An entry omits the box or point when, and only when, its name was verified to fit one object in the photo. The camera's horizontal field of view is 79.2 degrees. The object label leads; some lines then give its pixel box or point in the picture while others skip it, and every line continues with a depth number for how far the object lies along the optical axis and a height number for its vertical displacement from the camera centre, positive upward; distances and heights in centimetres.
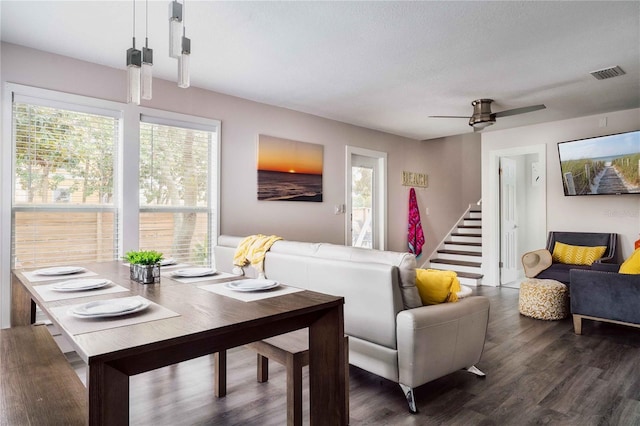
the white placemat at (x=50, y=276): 196 -32
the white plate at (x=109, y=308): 124 -31
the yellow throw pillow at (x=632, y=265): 336 -44
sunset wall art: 448 +56
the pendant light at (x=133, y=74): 174 +65
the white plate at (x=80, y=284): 168 -31
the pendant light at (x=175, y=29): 162 +79
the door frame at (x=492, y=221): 584 -8
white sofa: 211 -59
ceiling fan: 426 +111
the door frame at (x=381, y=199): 587 +26
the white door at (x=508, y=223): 593 -11
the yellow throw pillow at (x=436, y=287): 231 -43
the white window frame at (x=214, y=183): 407 +35
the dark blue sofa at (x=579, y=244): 436 -38
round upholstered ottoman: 392 -86
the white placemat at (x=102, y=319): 114 -33
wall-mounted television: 446 +62
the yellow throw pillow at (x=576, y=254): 468 -47
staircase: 607 -62
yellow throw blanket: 302 -29
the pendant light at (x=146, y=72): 177 +67
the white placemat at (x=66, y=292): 157 -33
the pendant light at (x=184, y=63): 170 +68
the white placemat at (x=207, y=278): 195 -33
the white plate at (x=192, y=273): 203 -30
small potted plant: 189 -25
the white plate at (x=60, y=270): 208 -30
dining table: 99 -33
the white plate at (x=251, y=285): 165 -30
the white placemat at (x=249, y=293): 156 -33
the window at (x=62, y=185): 301 +26
